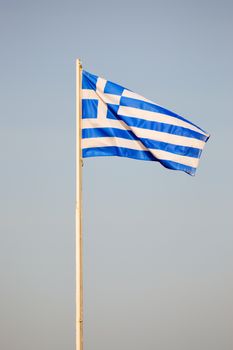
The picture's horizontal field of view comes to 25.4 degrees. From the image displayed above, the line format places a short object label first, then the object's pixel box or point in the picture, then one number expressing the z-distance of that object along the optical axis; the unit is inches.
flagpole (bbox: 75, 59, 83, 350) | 489.1
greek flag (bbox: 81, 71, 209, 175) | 567.2
